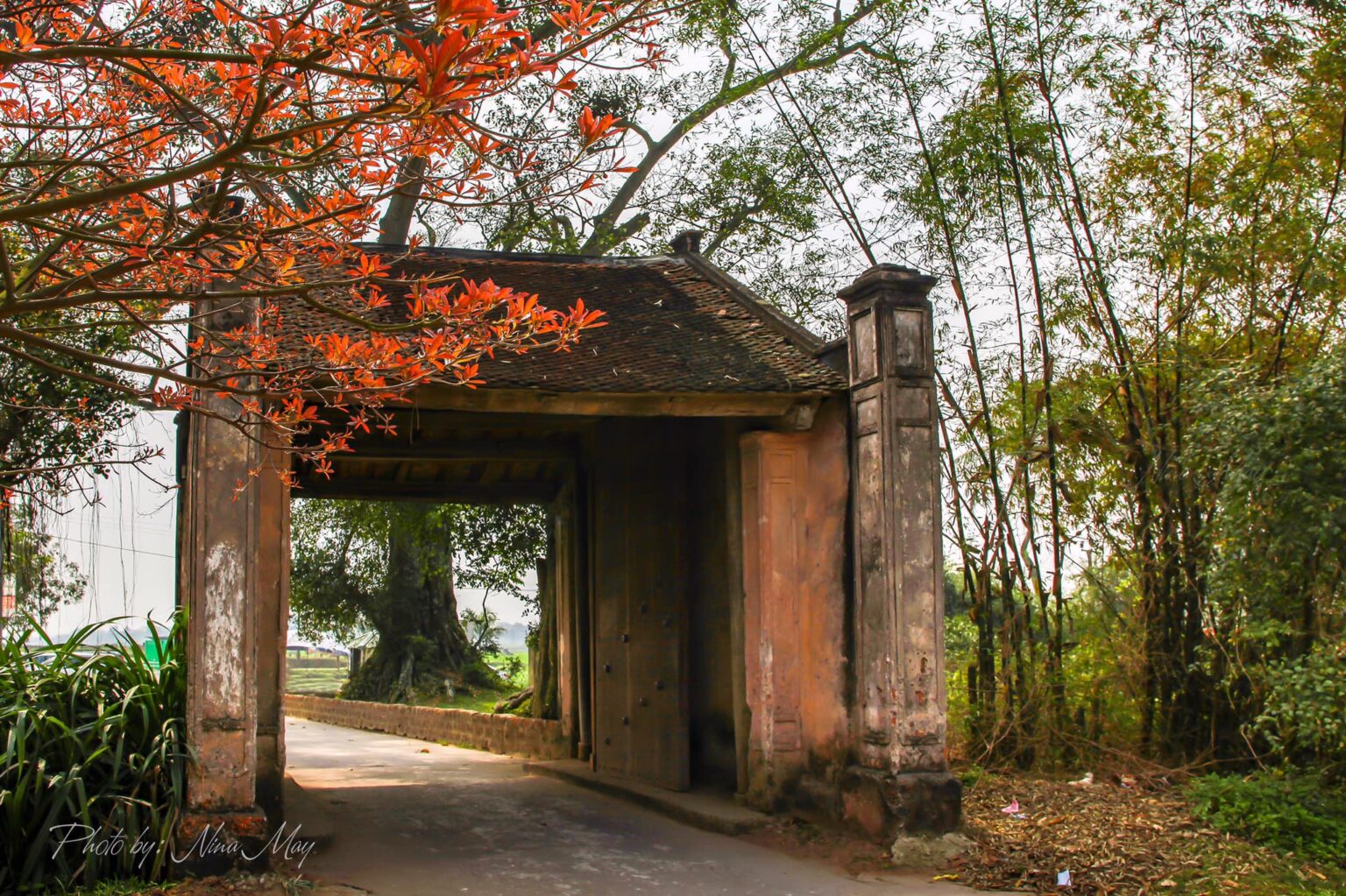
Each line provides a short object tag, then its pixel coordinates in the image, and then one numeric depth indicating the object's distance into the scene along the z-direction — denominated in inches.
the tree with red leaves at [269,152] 122.4
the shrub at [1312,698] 264.4
